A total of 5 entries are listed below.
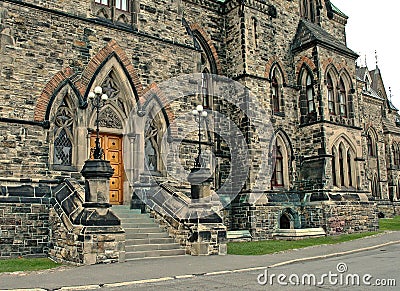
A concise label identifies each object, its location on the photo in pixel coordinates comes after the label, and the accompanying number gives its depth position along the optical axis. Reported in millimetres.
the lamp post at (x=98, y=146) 13461
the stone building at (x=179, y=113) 15102
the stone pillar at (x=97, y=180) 13141
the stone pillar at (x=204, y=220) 14992
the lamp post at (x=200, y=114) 16072
